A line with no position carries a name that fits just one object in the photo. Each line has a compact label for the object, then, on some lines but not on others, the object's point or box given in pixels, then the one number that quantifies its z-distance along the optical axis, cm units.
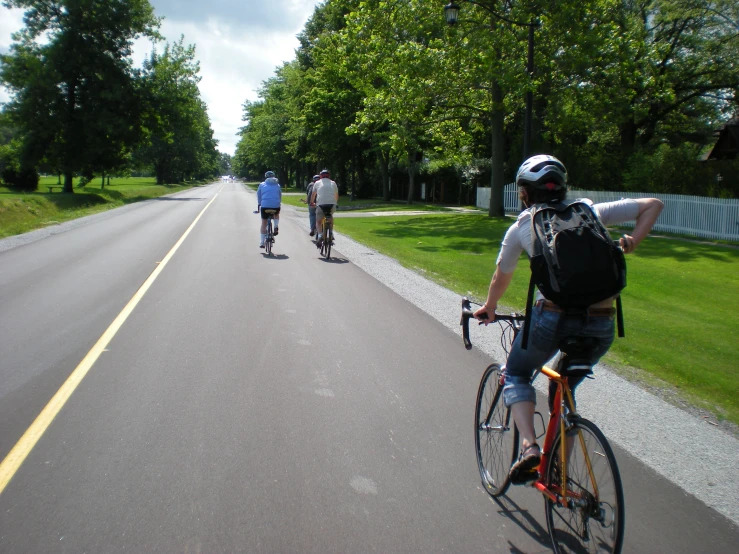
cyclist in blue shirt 1533
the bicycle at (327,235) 1489
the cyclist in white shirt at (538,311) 308
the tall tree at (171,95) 5391
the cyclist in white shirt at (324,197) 1527
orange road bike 283
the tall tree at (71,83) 4722
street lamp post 2062
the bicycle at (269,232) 1545
